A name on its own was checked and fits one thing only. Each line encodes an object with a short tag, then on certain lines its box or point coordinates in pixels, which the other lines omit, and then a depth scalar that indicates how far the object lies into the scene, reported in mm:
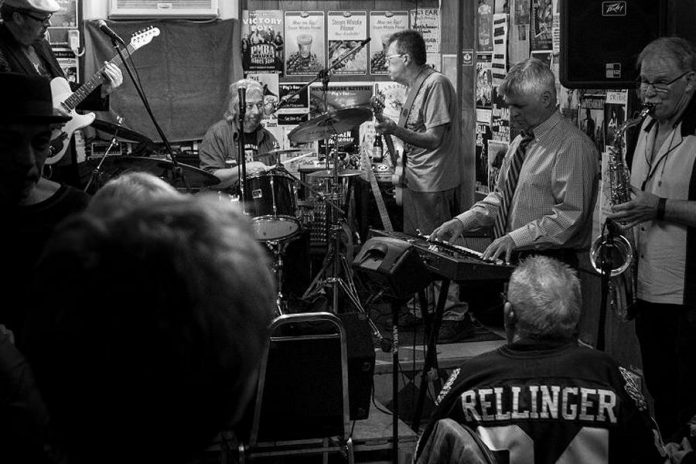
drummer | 7230
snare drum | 6535
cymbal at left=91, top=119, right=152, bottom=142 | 6511
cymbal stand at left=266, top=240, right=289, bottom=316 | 6488
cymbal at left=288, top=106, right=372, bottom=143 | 6625
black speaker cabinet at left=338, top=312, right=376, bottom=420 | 4133
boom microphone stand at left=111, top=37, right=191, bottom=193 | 5223
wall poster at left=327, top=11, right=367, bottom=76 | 8469
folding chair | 3881
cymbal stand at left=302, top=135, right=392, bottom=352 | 6566
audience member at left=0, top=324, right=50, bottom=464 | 1325
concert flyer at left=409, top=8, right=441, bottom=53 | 8445
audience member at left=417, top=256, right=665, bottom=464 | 2494
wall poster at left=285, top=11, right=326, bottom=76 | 8438
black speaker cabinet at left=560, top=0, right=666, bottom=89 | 4484
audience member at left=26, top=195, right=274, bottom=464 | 835
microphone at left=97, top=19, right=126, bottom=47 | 5008
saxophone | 4215
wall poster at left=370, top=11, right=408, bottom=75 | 8500
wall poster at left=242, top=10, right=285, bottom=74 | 8406
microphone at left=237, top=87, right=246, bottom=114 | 5803
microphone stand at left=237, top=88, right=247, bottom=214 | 5773
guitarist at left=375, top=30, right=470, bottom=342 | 6438
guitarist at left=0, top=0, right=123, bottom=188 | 4715
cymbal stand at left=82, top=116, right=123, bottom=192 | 6344
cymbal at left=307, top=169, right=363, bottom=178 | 7121
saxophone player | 3891
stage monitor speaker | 3787
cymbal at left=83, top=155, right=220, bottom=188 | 6219
